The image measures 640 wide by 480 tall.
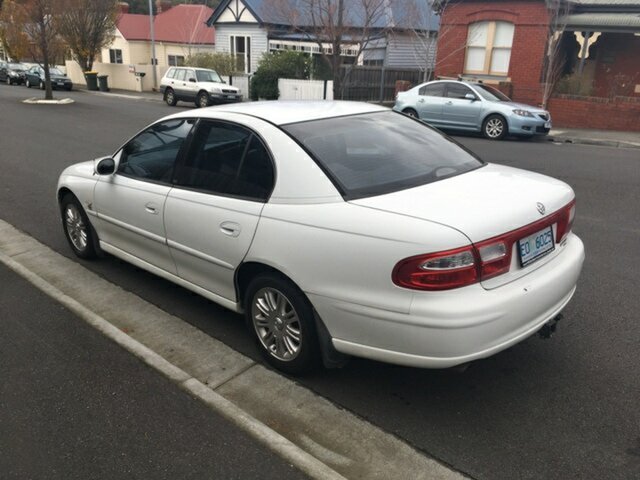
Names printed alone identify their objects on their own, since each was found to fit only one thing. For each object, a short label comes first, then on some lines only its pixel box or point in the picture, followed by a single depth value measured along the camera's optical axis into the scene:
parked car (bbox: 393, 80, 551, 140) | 14.75
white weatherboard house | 26.53
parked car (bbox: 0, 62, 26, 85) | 38.86
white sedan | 2.82
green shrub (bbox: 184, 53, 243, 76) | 30.80
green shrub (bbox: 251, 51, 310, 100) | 25.33
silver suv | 24.67
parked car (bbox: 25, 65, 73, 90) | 34.72
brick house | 18.31
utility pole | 33.88
